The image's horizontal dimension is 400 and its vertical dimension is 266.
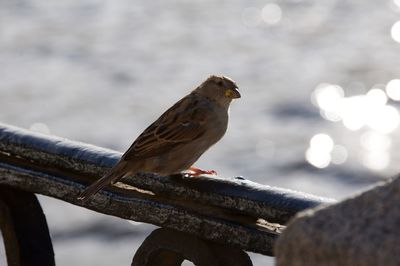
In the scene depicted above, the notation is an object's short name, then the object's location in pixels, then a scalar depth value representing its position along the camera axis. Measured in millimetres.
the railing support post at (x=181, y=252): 5988
